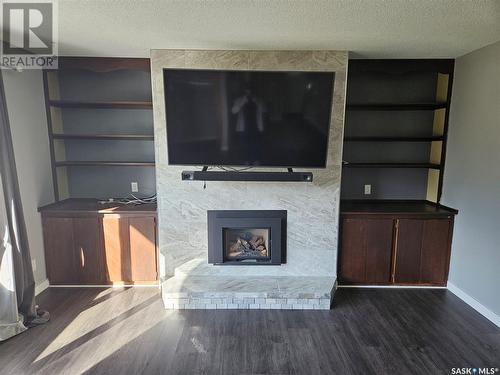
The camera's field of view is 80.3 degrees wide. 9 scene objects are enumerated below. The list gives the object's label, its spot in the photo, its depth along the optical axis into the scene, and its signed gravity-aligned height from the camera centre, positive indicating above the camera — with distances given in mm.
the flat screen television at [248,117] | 2486 +243
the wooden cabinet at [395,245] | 3041 -1020
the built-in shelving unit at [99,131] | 3178 +149
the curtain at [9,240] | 2312 -762
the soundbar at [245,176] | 2674 -275
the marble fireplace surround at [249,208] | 2758 -709
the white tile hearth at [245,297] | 2781 -1413
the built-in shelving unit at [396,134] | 3193 +139
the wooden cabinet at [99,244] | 2994 -1012
